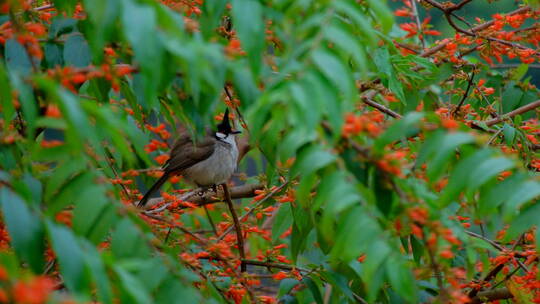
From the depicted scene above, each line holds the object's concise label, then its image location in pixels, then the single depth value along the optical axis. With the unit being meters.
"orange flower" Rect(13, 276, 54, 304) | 3.10
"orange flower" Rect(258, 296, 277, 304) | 6.84
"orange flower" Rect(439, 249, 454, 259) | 4.73
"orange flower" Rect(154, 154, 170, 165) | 10.51
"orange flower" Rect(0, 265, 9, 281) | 3.35
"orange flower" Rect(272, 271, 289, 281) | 7.62
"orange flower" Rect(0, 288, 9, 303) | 3.34
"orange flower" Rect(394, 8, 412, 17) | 10.92
